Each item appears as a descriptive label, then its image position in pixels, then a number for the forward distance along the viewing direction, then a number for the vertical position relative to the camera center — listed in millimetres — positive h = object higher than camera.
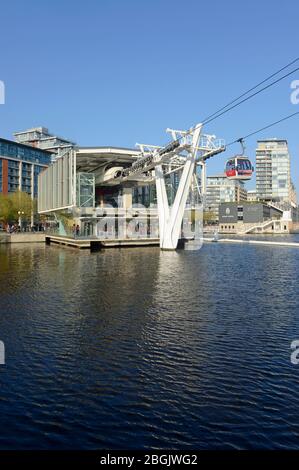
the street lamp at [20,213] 115281 +3784
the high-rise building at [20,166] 142000 +21837
